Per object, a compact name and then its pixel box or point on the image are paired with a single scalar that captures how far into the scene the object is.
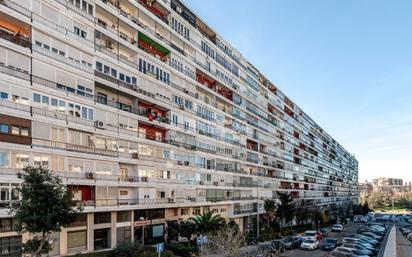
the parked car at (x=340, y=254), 38.54
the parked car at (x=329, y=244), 52.69
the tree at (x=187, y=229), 45.34
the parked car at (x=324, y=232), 75.35
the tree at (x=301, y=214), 85.12
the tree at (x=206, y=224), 45.19
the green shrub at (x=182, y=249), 41.31
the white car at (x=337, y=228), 84.69
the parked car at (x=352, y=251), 41.34
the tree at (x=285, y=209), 76.06
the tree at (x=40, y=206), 24.33
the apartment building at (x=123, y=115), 31.78
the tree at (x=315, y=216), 87.72
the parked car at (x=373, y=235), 66.16
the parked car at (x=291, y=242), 51.85
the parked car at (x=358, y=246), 45.89
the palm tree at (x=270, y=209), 74.62
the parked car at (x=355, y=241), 50.38
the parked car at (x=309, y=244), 52.44
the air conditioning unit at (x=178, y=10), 54.81
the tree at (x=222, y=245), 34.56
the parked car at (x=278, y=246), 47.84
